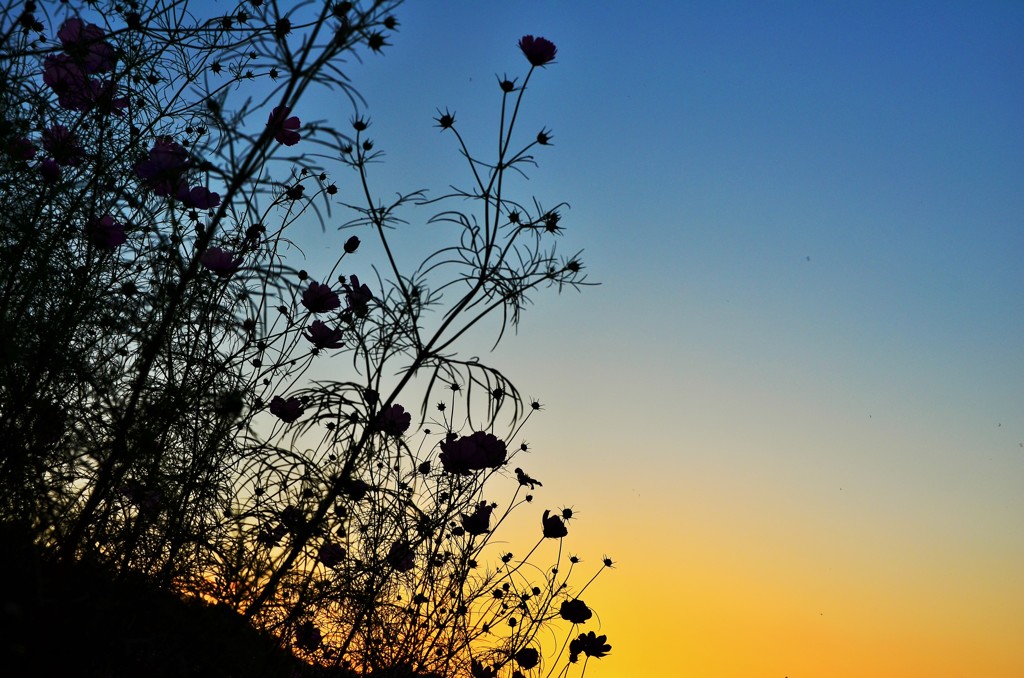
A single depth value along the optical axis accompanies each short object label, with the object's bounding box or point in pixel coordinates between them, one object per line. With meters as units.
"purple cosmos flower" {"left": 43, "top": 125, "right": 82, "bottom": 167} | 2.10
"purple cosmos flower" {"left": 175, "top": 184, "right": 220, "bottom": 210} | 1.96
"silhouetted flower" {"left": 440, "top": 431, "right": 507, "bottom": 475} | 2.21
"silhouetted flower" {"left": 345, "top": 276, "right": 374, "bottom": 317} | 2.03
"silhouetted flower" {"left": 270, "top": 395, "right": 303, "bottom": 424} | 1.91
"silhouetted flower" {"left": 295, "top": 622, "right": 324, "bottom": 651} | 2.02
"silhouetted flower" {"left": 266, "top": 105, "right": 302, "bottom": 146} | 1.77
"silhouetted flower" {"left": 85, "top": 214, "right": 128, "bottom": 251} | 1.93
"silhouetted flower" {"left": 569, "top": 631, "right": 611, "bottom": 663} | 2.64
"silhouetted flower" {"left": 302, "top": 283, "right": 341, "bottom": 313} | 1.93
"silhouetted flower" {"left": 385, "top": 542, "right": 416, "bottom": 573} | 2.10
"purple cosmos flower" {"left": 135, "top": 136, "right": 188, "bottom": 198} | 1.64
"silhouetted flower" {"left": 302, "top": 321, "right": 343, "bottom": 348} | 2.13
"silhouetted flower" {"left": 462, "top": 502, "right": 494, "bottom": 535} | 2.32
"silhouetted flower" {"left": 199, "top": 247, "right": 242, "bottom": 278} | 1.83
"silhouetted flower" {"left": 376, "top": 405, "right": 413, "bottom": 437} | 1.69
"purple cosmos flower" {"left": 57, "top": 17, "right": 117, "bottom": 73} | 2.01
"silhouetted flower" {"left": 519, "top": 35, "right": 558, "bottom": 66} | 2.13
